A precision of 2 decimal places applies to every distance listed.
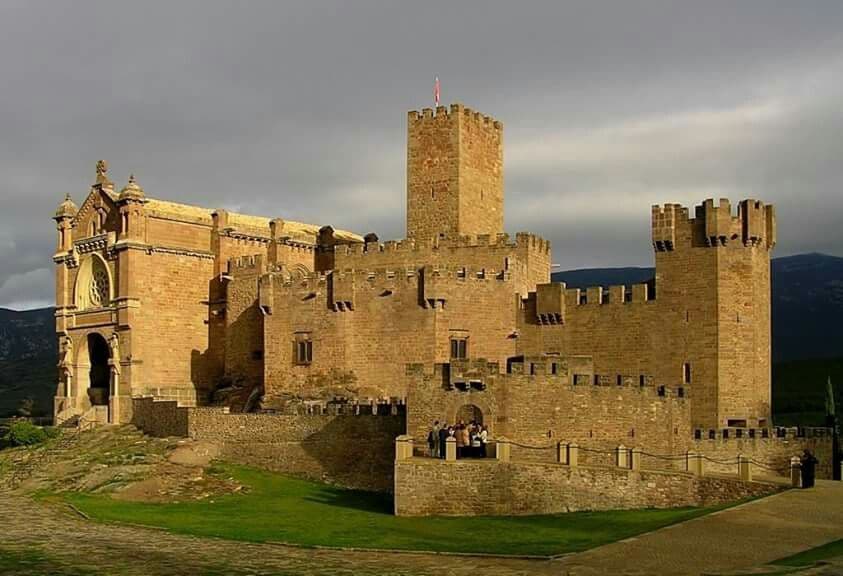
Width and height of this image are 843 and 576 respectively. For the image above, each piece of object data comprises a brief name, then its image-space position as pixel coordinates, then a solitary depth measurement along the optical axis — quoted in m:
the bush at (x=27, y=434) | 49.28
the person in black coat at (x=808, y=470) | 32.00
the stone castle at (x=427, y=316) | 35.34
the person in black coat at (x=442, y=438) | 33.09
